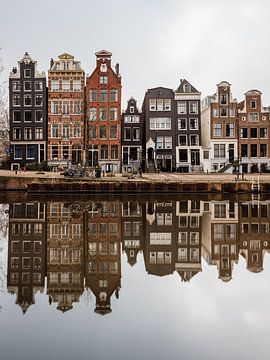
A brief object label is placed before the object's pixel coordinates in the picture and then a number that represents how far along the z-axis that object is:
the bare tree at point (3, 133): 63.21
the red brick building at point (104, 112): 73.81
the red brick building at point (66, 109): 73.62
